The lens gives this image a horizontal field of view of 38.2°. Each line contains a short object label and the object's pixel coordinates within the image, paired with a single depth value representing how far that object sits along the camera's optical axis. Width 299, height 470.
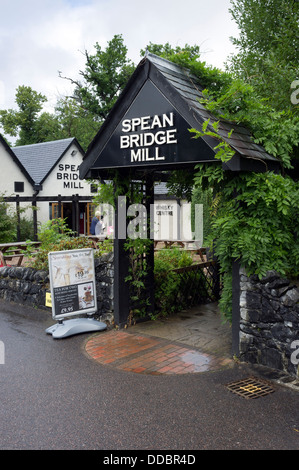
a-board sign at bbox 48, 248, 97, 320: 6.96
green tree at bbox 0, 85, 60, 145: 39.19
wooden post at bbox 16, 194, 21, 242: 20.05
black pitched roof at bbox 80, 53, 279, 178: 5.23
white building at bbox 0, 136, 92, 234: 23.03
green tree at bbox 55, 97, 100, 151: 41.41
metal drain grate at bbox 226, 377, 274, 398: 4.70
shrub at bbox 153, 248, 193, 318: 8.02
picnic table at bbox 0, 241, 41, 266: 13.17
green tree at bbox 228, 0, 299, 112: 7.90
